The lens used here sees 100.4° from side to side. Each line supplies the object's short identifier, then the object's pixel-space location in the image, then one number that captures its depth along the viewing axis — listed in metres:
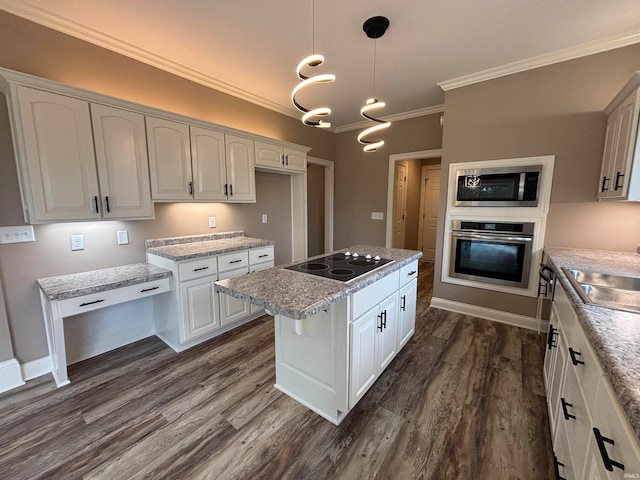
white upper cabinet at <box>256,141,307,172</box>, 3.25
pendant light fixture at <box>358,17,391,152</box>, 2.06
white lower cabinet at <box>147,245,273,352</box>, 2.47
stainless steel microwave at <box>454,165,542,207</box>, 2.77
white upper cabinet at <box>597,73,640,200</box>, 1.88
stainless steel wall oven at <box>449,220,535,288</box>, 2.88
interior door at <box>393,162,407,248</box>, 4.64
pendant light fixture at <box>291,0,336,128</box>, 1.58
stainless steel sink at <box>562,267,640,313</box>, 1.55
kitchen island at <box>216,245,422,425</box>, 1.41
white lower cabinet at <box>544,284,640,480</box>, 0.70
